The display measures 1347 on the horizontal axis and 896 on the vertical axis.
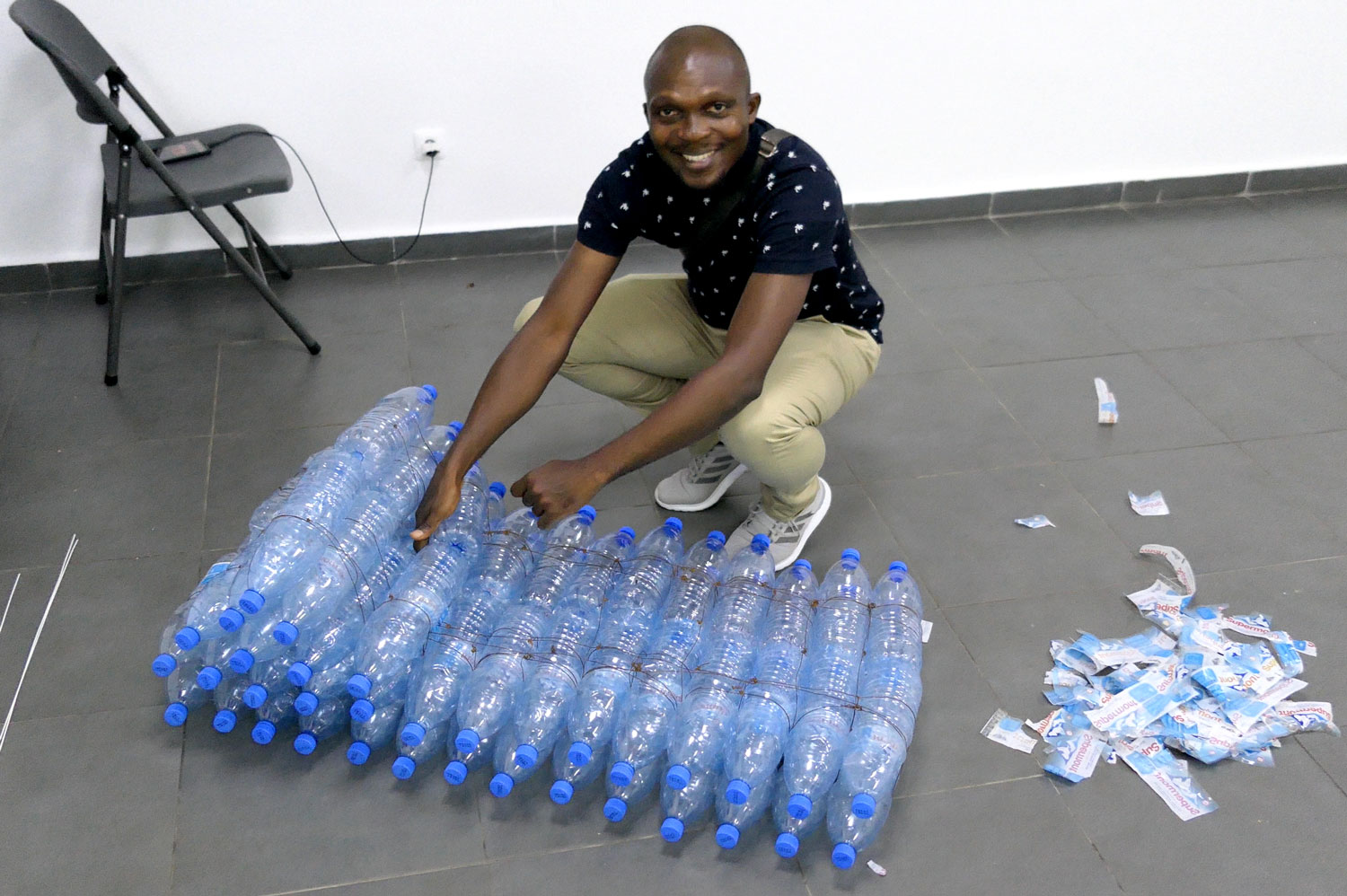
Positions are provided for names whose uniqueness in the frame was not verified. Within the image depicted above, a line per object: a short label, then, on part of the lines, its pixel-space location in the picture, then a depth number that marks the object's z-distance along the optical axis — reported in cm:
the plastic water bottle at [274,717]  206
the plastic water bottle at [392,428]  245
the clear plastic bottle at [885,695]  196
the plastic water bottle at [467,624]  205
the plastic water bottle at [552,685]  202
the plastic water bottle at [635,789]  195
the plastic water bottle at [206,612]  197
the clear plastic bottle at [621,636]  203
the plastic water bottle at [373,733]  205
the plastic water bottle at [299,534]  205
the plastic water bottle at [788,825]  189
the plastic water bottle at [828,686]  196
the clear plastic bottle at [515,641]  204
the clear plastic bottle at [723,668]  198
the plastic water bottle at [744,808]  197
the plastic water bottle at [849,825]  195
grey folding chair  300
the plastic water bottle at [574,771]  204
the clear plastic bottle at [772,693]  196
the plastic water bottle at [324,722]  209
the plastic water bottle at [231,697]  208
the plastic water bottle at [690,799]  199
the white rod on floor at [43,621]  219
